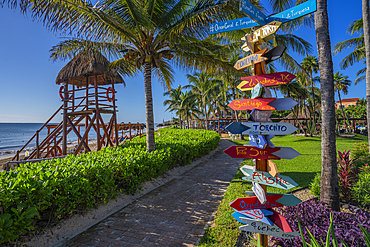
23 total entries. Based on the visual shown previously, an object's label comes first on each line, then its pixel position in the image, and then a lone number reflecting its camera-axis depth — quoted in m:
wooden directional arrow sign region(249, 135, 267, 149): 2.68
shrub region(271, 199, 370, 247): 2.97
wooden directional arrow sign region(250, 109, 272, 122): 2.79
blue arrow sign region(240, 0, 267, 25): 2.74
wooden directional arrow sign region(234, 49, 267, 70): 2.93
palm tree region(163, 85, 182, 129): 33.19
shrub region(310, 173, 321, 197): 4.78
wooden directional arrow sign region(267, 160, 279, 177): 2.62
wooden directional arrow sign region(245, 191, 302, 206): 2.69
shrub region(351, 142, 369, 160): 6.81
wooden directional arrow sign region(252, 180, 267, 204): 2.59
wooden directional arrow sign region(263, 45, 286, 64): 2.83
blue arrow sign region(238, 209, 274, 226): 2.51
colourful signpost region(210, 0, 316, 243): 2.56
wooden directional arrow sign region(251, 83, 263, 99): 2.75
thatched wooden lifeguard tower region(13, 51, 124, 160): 10.71
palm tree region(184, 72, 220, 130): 22.10
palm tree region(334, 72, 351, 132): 33.44
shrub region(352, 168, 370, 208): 4.07
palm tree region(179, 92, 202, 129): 27.38
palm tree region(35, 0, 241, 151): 5.91
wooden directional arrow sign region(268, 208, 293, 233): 2.50
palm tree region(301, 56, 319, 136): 20.03
